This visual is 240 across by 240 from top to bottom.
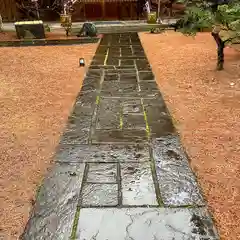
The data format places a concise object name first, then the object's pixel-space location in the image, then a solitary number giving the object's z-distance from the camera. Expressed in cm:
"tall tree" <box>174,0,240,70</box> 426
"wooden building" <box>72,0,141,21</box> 1042
